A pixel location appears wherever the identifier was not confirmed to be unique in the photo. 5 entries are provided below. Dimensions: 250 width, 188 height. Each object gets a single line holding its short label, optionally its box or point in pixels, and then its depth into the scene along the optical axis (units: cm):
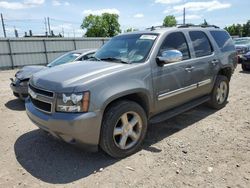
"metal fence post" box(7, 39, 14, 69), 1397
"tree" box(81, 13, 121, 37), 4783
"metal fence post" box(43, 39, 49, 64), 1539
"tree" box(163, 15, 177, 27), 4951
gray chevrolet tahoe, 244
